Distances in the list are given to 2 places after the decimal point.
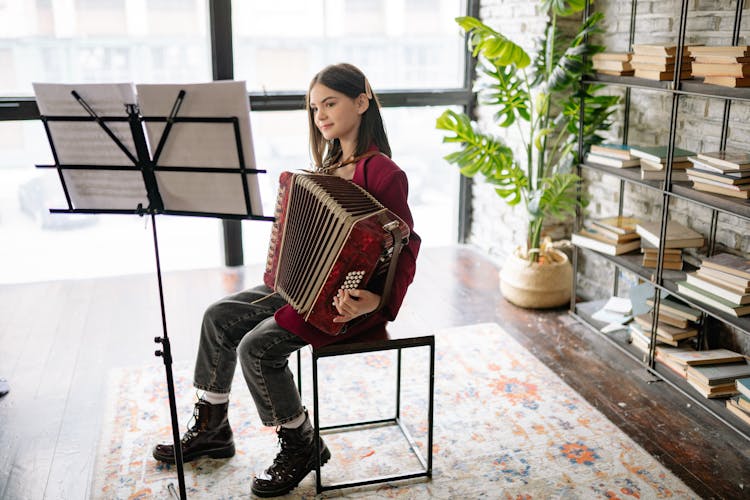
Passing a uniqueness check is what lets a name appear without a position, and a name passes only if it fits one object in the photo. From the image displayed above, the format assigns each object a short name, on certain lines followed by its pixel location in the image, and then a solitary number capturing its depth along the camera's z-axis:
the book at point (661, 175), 2.70
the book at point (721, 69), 2.29
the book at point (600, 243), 3.03
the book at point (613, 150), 2.94
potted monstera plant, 3.12
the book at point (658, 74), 2.59
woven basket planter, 3.46
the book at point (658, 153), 2.72
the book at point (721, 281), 2.39
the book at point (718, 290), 2.39
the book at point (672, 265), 2.80
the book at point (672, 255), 2.79
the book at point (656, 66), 2.63
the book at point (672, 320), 2.77
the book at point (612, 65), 2.84
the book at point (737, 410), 2.39
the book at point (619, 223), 3.03
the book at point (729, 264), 2.42
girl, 2.03
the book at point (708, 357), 2.65
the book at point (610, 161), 2.94
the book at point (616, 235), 3.02
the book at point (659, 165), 2.73
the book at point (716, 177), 2.38
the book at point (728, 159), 2.37
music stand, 1.90
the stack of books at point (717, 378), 2.55
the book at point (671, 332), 2.76
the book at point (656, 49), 2.62
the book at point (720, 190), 2.37
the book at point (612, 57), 2.85
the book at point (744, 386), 2.38
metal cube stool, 2.01
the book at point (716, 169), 2.38
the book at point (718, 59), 2.29
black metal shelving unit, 2.40
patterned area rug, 2.19
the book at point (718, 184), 2.38
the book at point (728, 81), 2.31
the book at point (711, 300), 2.39
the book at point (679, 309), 2.75
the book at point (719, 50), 2.29
